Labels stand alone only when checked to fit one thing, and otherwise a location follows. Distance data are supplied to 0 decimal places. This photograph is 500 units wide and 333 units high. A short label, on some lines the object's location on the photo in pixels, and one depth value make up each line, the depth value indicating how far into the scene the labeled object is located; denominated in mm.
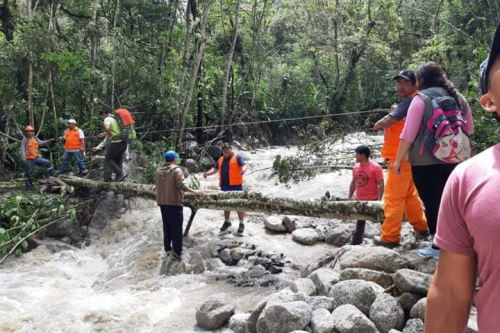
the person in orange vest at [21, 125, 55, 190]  10867
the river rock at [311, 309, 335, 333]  3883
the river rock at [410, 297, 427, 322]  3671
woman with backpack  3791
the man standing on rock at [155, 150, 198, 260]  7156
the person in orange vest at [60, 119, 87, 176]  11039
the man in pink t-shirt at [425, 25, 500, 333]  1170
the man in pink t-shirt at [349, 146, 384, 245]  6379
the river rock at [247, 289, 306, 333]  4562
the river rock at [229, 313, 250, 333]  4785
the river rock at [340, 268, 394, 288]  4418
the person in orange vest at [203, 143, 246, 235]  8406
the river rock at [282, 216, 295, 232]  9109
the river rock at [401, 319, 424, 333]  3611
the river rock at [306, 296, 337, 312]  4270
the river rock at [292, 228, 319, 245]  8432
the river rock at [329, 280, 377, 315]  4113
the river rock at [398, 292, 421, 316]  3863
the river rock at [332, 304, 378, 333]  3754
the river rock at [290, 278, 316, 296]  4875
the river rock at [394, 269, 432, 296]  3828
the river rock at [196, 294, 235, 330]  5074
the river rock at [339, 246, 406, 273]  4590
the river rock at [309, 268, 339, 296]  4762
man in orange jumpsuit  4625
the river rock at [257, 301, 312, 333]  4098
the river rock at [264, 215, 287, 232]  9133
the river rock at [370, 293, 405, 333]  3773
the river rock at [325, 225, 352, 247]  8141
